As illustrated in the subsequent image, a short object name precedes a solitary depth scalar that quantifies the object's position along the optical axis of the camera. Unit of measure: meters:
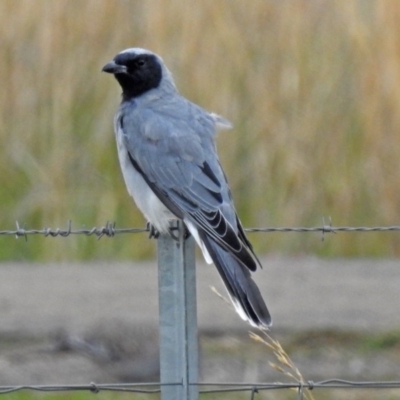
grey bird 9.62
